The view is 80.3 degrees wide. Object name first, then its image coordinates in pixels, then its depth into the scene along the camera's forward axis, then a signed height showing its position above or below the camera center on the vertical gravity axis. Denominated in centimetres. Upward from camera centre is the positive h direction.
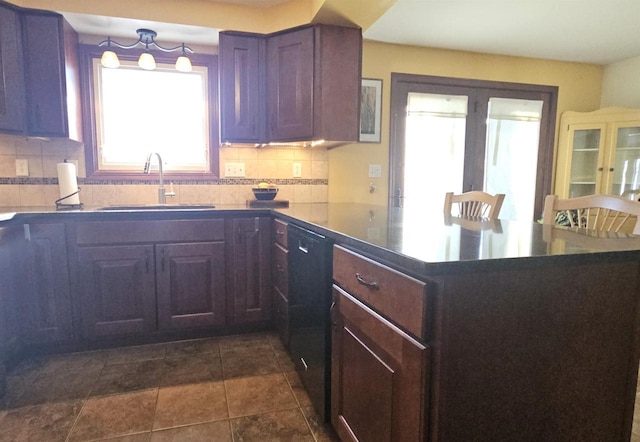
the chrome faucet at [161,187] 264 -11
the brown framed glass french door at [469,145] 343 +29
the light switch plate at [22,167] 254 +1
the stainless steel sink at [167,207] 252 -24
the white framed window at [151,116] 273 +40
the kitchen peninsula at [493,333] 86 -39
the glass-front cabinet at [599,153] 350 +23
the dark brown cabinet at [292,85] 253 +60
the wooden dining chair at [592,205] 138 -11
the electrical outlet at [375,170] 334 +3
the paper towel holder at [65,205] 241 -23
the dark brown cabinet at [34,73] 223 +58
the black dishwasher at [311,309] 146 -59
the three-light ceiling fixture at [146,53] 246 +80
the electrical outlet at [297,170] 306 +2
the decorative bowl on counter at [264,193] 280 -15
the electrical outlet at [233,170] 292 +2
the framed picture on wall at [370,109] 326 +56
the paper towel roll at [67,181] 247 -7
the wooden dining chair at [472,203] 217 -17
